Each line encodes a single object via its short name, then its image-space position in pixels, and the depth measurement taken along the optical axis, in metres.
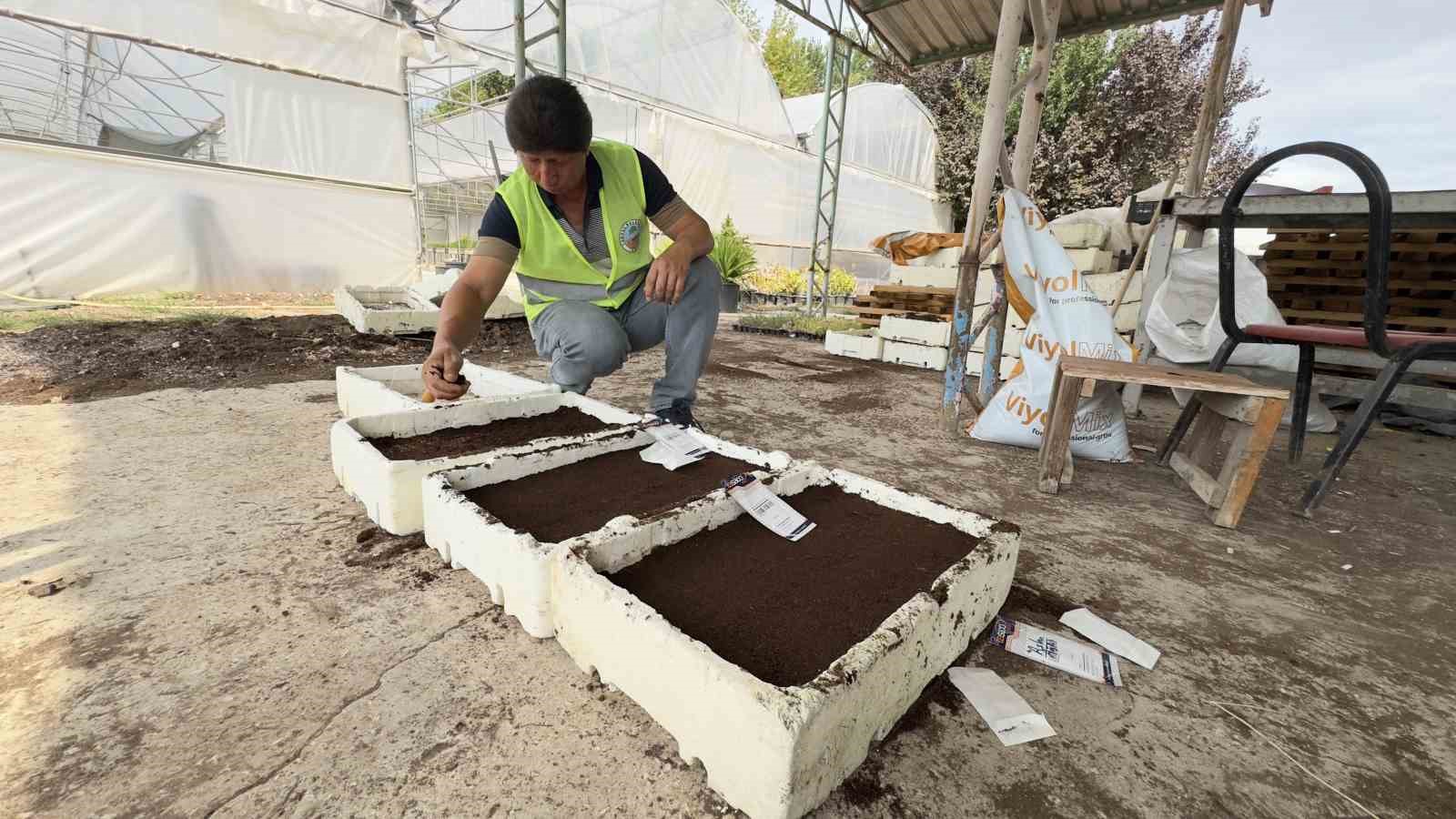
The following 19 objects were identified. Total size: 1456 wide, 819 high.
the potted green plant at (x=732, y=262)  9.10
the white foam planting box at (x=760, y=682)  0.78
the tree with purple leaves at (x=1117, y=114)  14.98
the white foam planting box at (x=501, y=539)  1.14
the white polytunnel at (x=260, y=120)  6.04
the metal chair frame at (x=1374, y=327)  1.83
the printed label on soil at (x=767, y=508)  1.34
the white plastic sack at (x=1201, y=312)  3.17
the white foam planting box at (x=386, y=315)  4.49
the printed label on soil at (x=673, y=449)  1.69
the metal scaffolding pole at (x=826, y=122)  7.61
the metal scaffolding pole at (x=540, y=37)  4.57
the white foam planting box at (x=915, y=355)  4.84
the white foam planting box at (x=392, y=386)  2.14
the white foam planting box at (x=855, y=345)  5.22
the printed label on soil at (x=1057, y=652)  1.17
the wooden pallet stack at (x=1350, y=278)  3.62
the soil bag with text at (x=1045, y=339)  2.55
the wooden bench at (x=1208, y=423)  1.85
